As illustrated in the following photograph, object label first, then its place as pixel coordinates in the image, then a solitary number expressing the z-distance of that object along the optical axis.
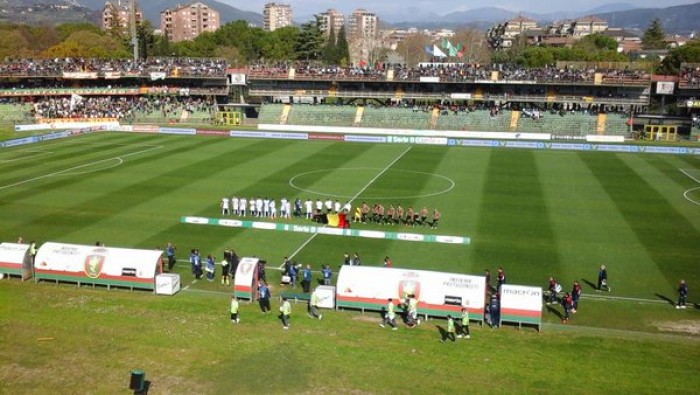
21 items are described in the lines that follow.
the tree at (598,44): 157.38
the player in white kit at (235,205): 35.38
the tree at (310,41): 132.00
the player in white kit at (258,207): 35.22
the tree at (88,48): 114.88
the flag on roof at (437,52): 84.62
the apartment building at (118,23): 148.12
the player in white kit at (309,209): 35.16
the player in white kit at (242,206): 35.38
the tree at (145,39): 120.12
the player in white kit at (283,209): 35.16
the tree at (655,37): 171.38
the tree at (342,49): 138.61
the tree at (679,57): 98.19
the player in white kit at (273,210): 35.22
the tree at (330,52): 135.62
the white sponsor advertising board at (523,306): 21.52
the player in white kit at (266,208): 35.22
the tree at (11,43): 125.84
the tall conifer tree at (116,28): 146.50
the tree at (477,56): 182.88
